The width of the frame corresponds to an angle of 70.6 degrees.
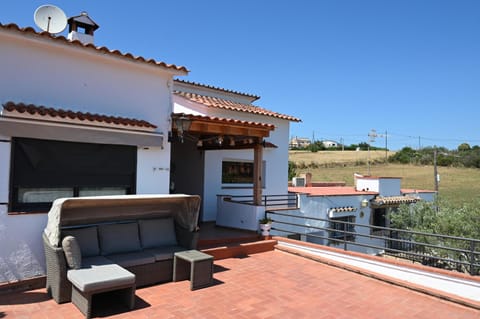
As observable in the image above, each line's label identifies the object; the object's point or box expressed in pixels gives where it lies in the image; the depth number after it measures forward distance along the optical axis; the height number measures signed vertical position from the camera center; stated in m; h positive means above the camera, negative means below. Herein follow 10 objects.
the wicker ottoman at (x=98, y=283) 5.01 -1.73
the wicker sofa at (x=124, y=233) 5.78 -1.27
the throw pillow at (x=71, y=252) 5.49 -1.36
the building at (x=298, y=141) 82.82 +9.41
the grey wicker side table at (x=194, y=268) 6.57 -1.94
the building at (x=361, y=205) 15.79 -1.60
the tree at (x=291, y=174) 32.72 -0.09
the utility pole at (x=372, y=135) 31.27 +3.69
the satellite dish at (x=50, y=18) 8.63 +3.83
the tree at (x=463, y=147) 71.00 +6.49
